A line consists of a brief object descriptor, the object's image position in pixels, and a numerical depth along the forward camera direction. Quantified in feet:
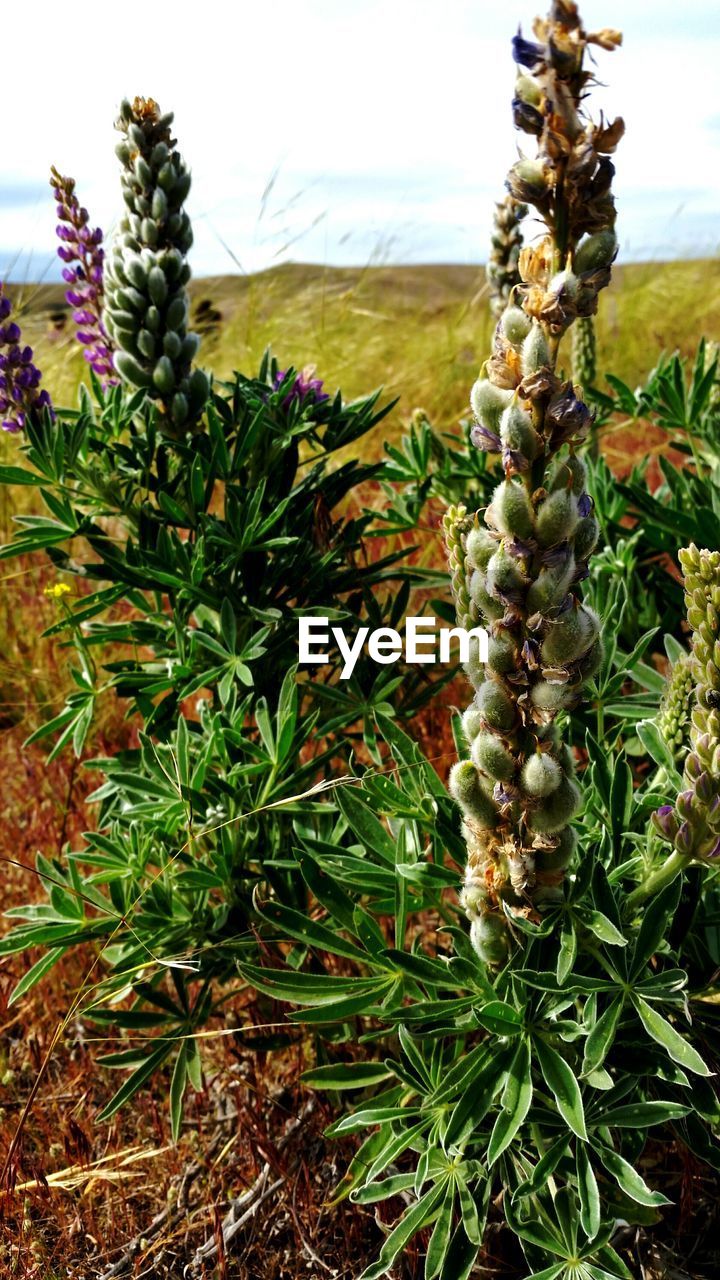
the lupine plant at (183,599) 3.45
